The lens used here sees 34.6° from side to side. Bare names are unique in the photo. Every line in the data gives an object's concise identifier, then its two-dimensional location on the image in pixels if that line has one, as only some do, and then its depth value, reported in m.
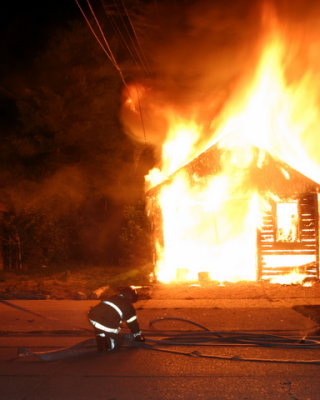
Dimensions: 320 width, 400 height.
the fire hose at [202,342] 6.55
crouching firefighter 6.68
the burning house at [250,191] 12.94
